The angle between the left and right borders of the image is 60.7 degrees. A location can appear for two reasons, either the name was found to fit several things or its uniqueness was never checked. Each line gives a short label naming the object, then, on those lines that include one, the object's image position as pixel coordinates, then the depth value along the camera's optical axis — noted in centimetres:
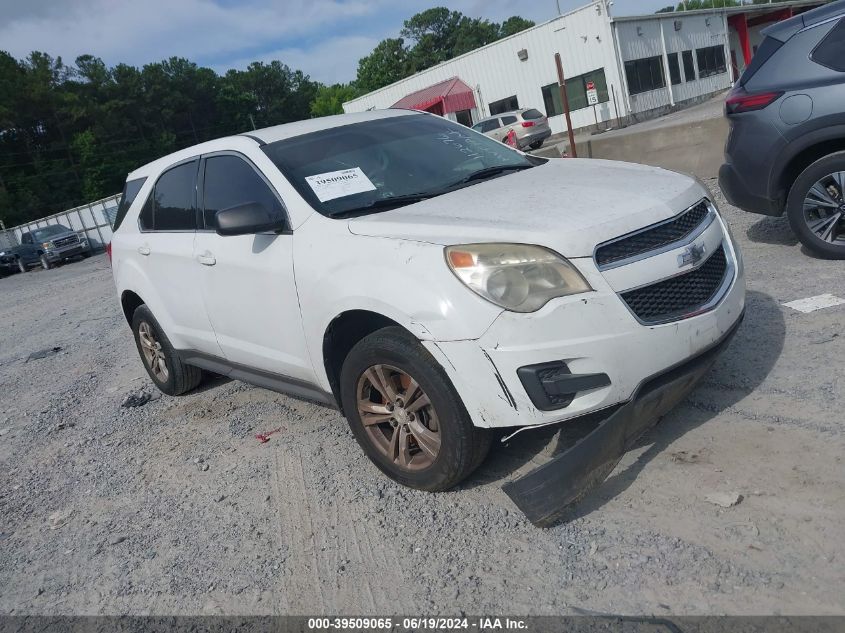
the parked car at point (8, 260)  3075
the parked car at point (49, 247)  3022
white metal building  3297
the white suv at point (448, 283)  288
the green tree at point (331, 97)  10026
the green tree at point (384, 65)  9125
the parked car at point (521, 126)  2995
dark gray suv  518
